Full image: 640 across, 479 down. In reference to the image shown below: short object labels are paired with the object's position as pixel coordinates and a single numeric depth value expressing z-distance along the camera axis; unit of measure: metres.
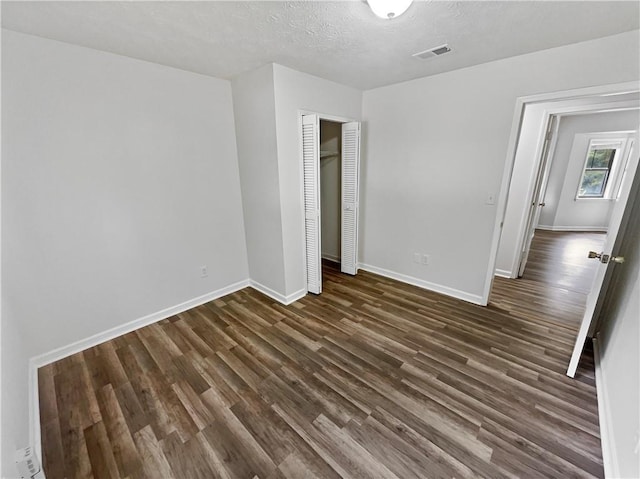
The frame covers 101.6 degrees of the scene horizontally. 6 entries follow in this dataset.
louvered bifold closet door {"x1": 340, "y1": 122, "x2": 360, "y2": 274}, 3.25
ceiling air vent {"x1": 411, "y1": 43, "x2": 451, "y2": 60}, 2.10
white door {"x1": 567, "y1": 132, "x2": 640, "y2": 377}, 1.57
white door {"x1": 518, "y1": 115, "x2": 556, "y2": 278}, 3.17
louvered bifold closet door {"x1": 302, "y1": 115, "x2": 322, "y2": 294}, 2.70
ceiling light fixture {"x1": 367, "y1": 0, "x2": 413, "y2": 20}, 1.36
